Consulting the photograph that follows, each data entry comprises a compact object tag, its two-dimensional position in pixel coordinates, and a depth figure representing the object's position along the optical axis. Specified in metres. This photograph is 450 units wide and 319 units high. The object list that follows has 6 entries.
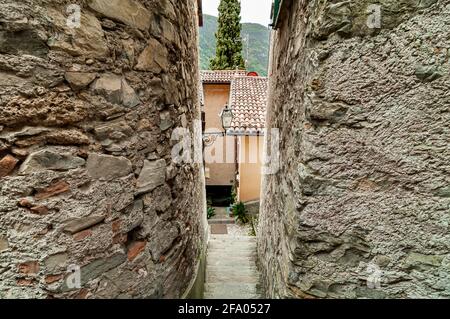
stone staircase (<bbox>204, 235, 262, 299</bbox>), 3.55
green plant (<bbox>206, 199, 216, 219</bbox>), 9.48
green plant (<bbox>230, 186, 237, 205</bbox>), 10.46
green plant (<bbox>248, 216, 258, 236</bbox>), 7.29
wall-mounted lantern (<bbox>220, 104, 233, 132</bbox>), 6.24
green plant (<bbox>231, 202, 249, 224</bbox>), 8.66
